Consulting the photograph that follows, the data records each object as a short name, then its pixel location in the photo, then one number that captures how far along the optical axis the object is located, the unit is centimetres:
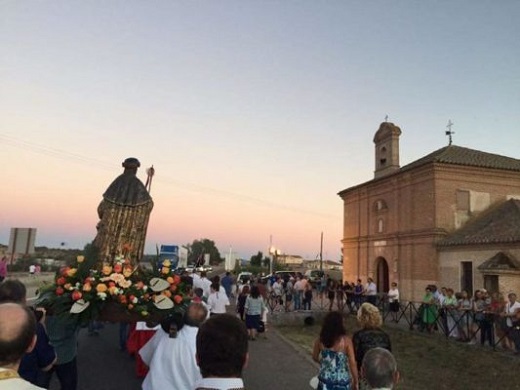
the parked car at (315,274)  3900
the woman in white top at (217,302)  1181
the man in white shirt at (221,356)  242
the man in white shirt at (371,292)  2008
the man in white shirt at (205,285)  1377
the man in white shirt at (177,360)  427
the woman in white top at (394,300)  1906
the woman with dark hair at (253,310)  1329
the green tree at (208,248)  11616
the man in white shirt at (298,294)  2189
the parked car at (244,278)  3016
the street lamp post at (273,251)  3831
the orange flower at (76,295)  502
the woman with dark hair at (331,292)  2185
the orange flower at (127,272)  554
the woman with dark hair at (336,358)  491
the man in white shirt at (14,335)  225
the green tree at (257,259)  8081
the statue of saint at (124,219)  721
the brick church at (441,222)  2075
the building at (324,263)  10225
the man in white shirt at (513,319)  1220
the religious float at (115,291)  513
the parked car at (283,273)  3578
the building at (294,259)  12525
